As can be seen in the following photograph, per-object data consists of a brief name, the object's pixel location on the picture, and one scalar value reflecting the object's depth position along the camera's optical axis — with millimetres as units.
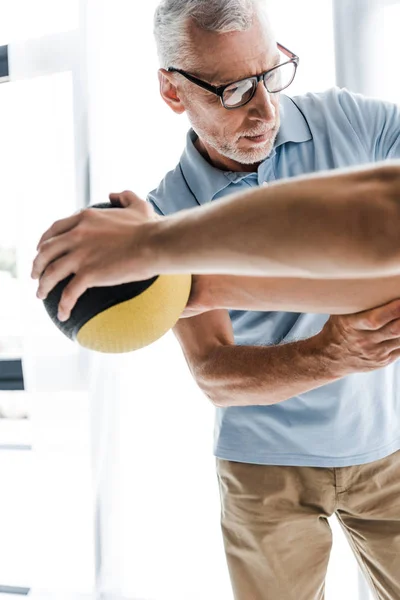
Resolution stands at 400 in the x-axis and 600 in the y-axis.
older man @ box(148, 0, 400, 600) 1643
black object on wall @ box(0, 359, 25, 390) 2881
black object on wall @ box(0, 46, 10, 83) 2826
